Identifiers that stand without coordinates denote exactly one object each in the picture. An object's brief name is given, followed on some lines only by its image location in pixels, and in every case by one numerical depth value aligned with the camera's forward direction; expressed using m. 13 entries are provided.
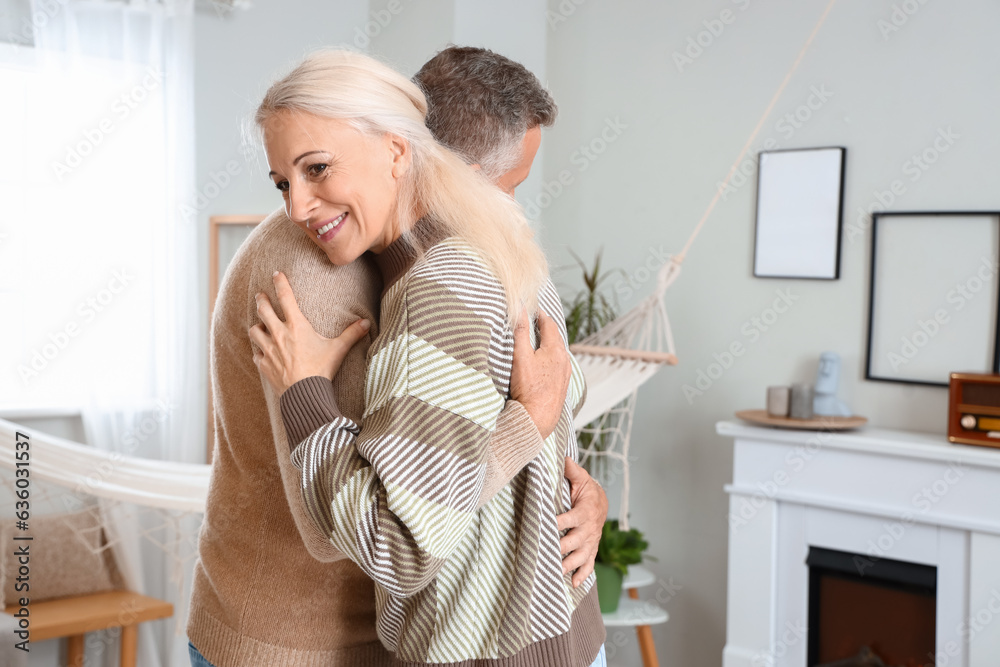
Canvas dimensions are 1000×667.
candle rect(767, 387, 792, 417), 2.61
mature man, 0.92
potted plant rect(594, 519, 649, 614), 2.75
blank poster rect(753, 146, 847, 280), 2.75
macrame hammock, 2.14
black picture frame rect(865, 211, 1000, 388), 2.48
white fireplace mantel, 2.33
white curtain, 2.85
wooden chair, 2.56
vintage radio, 2.31
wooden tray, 2.51
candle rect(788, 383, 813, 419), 2.57
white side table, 2.75
